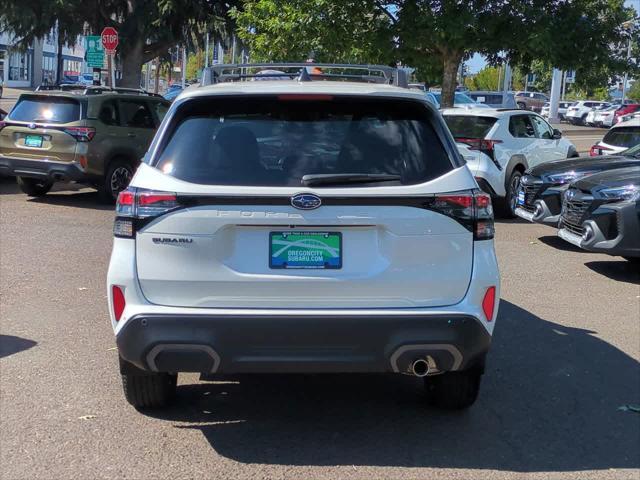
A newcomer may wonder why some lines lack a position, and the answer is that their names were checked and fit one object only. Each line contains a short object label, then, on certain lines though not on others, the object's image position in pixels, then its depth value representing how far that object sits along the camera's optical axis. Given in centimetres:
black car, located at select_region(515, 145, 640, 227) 1066
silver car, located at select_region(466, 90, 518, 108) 3959
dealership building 6931
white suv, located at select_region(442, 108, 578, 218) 1323
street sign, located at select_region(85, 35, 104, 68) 2259
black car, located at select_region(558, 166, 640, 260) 858
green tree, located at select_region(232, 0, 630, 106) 1658
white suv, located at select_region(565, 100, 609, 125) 5428
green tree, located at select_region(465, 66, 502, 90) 8975
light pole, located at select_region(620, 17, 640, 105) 1861
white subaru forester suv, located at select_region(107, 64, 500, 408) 397
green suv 1287
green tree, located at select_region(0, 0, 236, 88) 2352
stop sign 1955
